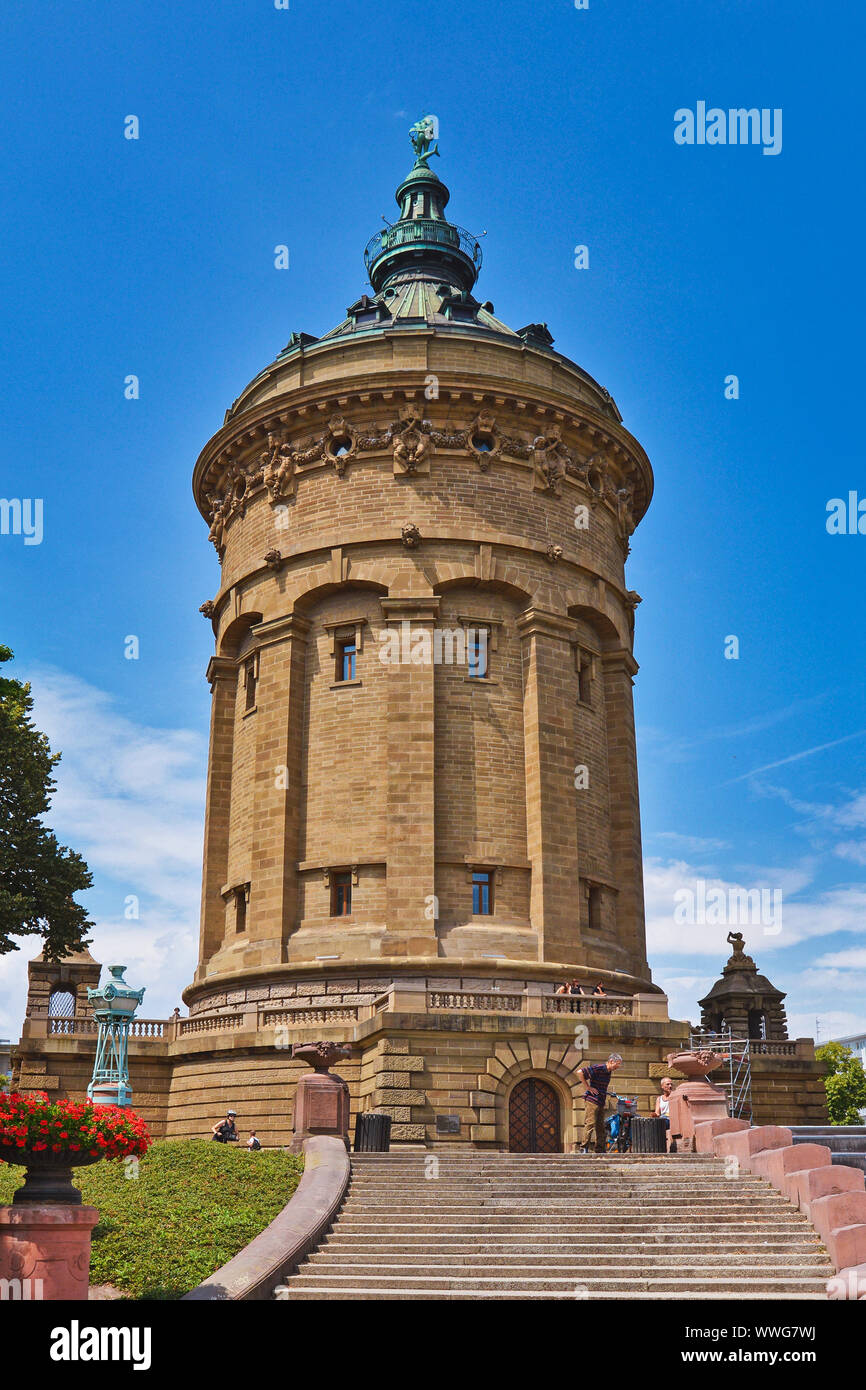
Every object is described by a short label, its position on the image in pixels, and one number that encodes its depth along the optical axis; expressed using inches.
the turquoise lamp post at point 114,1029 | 1159.6
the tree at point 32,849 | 1457.9
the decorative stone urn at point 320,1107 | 928.3
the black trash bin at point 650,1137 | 936.9
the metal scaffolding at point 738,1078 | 1432.1
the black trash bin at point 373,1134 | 951.6
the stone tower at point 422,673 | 1422.2
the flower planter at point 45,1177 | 523.5
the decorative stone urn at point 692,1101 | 940.0
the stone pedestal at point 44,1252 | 496.7
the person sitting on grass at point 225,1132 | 1088.8
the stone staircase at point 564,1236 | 625.0
